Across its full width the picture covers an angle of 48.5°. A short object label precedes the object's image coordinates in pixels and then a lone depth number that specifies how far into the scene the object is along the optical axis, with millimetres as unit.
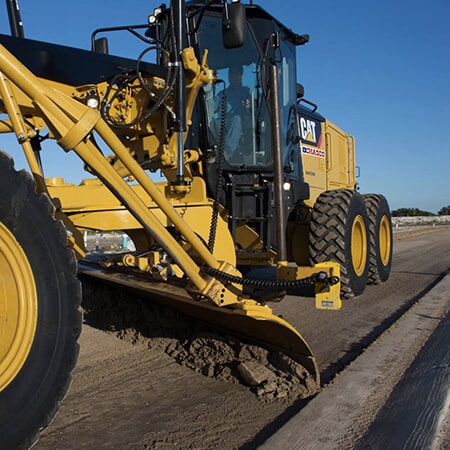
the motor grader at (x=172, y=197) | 2131
